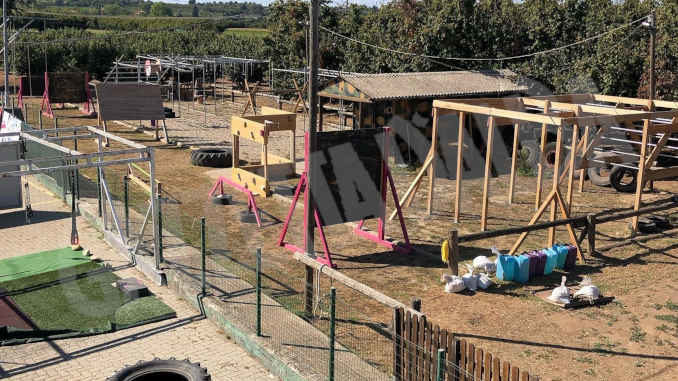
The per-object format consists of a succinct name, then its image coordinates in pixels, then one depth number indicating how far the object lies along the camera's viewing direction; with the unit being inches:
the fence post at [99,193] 591.3
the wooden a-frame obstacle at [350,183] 530.0
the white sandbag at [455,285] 470.0
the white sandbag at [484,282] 476.7
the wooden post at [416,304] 318.5
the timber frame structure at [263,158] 678.5
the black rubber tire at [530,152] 856.9
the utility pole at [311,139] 393.1
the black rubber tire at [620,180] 763.4
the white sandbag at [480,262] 498.3
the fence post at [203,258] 441.4
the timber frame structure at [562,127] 555.5
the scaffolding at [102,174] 472.4
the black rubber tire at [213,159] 868.6
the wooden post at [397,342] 316.5
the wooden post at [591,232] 543.2
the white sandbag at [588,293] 451.2
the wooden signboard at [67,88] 1251.8
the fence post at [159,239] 486.3
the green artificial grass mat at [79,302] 424.2
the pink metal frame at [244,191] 626.1
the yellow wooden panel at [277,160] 762.2
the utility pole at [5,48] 1041.2
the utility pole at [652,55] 770.9
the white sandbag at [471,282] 474.9
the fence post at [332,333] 326.6
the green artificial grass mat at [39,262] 501.4
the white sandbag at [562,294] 450.9
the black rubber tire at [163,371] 327.9
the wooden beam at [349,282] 319.8
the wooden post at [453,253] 478.6
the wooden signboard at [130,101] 978.7
